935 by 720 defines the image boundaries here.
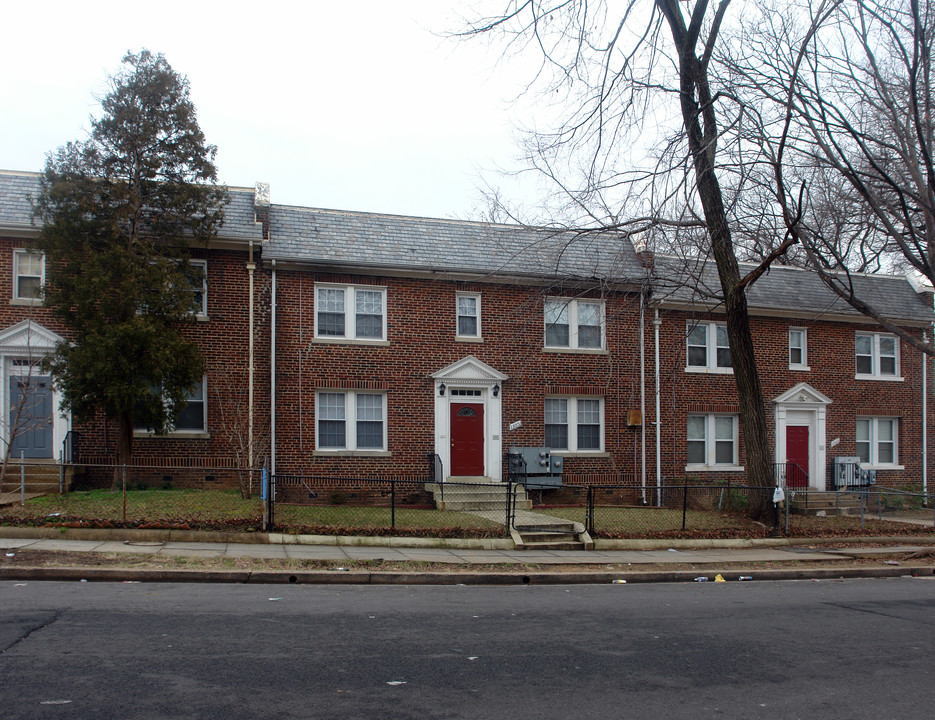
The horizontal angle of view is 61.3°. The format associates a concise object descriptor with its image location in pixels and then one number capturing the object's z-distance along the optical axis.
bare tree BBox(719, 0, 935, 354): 15.11
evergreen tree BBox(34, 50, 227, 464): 16.17
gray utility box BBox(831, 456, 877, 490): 23.78
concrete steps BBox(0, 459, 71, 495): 16.55
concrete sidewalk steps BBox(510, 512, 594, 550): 14.37
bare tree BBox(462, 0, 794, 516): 14.81
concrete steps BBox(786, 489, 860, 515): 22.19
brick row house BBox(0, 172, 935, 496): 18.97
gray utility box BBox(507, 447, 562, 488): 20.45
